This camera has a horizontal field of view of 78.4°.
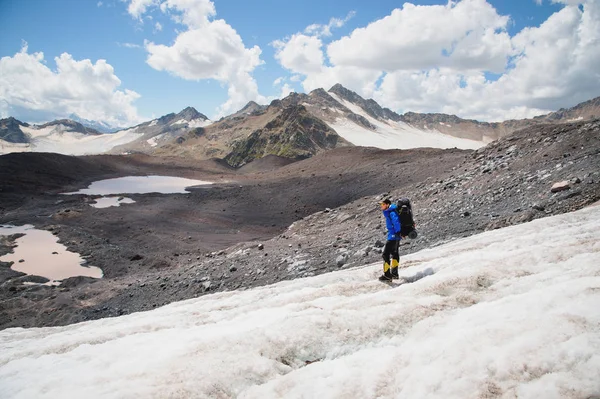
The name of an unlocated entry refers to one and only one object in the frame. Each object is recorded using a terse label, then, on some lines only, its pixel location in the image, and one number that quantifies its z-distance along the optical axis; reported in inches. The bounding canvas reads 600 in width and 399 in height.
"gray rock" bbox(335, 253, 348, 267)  678.6
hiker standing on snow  430.0
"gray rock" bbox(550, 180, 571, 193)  625.6
